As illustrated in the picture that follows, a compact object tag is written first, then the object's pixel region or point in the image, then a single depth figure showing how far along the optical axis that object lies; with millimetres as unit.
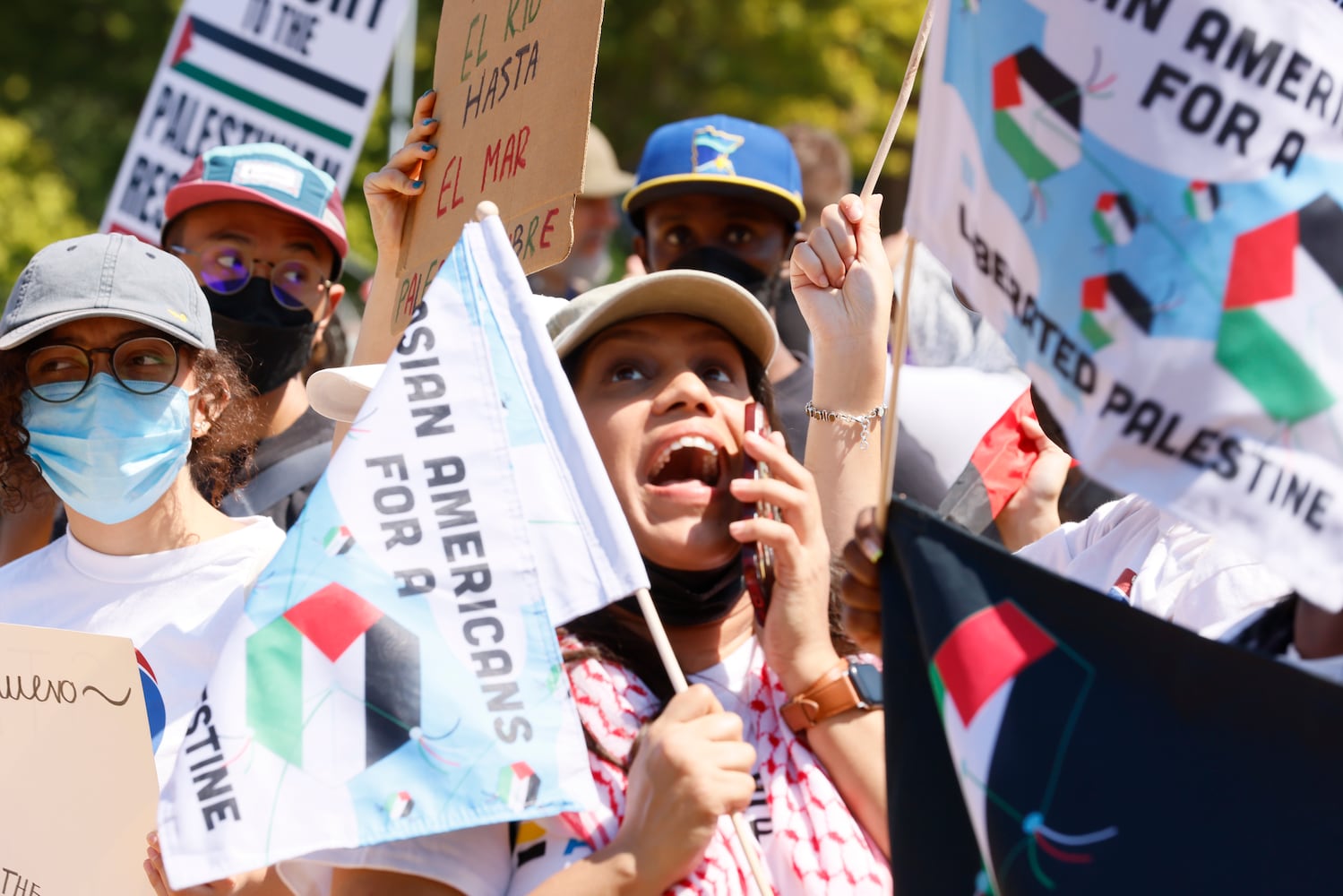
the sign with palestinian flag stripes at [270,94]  5152
